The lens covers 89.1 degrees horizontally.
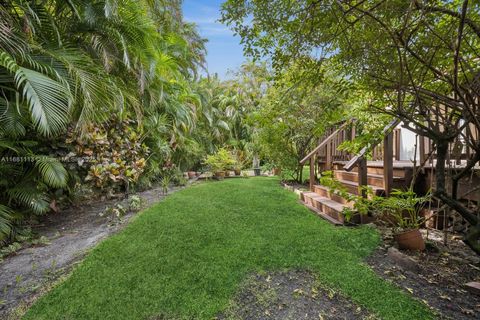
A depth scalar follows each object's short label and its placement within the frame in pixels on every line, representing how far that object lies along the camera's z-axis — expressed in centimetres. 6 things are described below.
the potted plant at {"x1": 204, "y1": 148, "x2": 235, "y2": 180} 980
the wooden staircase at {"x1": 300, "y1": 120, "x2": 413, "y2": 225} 355
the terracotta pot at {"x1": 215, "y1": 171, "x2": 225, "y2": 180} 998
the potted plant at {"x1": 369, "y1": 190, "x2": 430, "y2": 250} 273
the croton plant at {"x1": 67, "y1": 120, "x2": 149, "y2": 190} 470
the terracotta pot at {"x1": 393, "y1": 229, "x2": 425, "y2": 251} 273
